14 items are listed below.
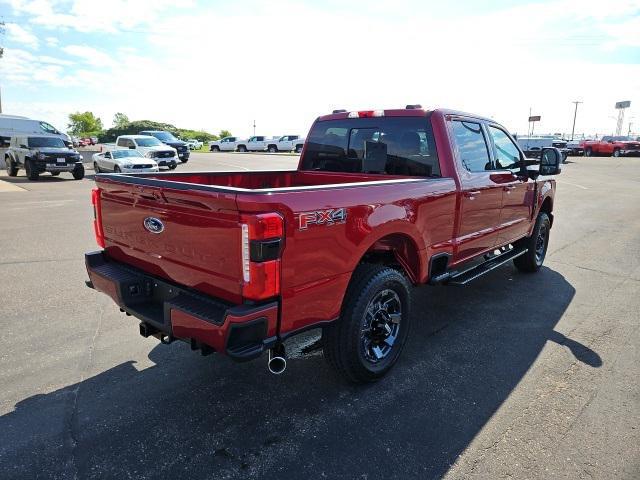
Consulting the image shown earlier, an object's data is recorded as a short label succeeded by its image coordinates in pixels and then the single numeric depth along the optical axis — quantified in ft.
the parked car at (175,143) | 87.40
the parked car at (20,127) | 101.50
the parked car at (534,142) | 104.05
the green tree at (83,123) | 365.61
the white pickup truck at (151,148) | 68.95
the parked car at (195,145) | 188.98
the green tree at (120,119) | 371.47
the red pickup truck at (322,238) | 7.89
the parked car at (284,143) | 144.77
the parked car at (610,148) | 123.13
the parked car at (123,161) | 60.64
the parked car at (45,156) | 58.70
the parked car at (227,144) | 156.46
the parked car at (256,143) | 150.41
